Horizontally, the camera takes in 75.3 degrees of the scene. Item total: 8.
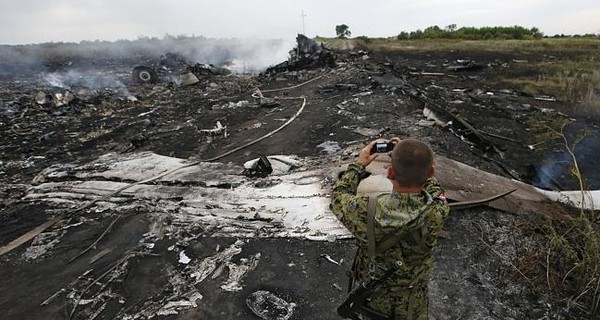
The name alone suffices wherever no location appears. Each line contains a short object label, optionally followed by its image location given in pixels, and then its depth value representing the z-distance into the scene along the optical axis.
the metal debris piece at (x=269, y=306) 3.00
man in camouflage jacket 1.66
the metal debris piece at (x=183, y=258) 3.72
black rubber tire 16.36
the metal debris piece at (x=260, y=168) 5.64
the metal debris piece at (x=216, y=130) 8.52
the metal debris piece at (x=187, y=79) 15.38
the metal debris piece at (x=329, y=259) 3.56
